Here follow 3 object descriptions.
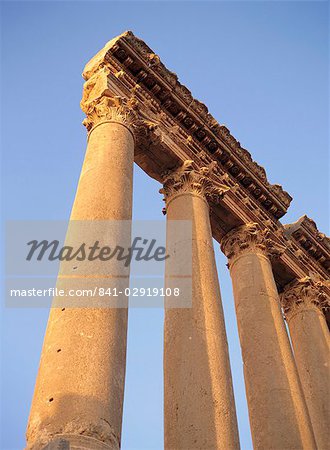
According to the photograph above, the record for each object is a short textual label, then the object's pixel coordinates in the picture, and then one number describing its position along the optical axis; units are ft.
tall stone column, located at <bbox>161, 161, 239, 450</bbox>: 57.31
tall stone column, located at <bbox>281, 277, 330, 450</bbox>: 90.63
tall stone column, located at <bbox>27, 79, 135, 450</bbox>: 41.24
